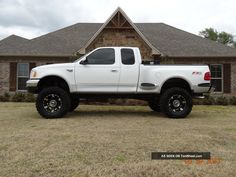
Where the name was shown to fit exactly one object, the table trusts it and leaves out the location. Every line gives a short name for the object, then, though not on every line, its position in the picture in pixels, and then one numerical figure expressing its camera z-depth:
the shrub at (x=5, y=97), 16.75
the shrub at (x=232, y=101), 16.28
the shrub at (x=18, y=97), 16.30
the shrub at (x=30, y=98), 16.03
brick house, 15.87
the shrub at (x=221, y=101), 16.04
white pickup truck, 8.66
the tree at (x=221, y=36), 56.98
